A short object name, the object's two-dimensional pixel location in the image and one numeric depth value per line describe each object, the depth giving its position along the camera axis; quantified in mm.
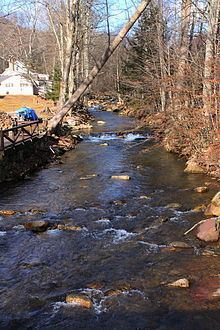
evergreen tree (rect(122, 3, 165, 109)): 26047
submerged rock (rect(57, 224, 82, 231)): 9500
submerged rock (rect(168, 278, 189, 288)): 6703
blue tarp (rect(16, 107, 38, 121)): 25578
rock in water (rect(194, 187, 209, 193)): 12711
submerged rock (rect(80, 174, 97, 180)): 15067
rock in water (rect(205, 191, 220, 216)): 10172
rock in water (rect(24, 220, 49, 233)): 9477
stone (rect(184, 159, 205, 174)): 15414
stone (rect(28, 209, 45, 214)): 10828
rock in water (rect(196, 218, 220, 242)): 8688
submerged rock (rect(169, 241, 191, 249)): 8383
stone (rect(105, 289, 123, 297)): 6496
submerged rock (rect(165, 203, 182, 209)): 11148
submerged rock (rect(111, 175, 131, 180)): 14777
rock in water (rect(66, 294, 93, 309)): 6192
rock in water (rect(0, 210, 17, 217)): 10711
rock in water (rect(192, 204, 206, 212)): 10750
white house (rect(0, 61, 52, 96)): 71375
